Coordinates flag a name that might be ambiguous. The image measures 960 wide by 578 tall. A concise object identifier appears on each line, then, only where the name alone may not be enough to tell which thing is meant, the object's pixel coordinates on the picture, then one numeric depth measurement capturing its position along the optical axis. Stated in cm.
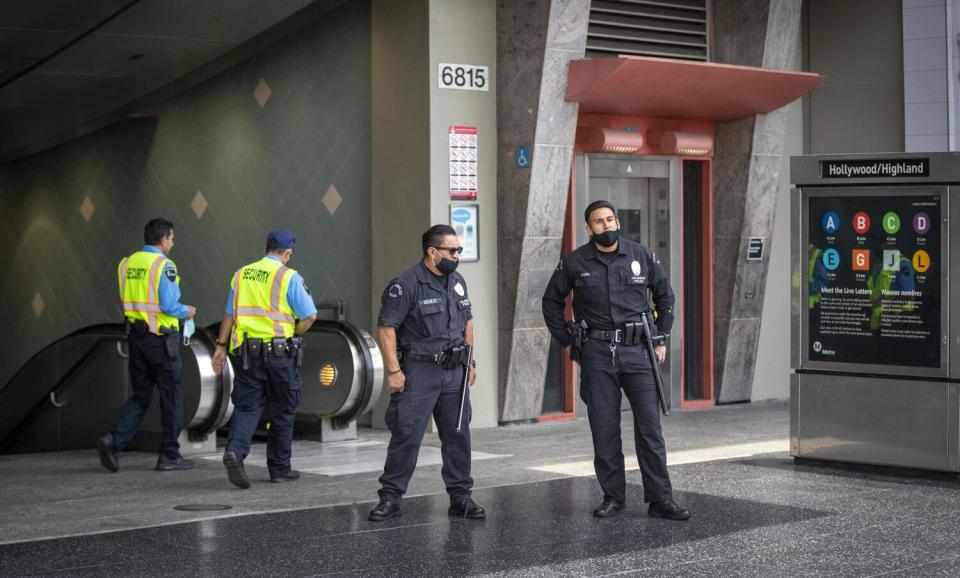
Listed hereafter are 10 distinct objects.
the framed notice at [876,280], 969
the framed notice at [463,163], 1247
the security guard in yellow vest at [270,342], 953
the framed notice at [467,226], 1248
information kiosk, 961
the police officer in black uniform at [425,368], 816
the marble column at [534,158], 1258
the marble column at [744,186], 1407
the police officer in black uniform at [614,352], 825
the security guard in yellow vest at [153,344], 1042
